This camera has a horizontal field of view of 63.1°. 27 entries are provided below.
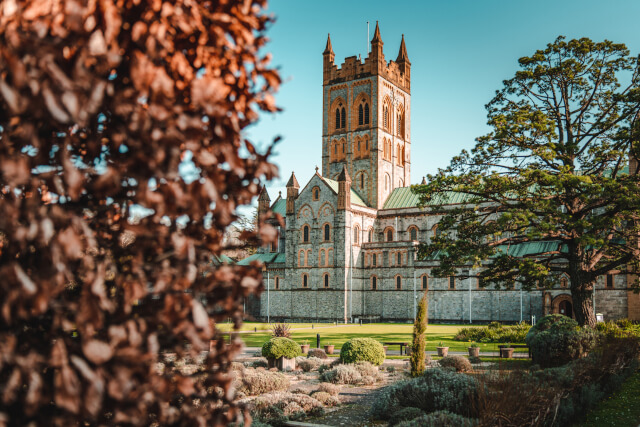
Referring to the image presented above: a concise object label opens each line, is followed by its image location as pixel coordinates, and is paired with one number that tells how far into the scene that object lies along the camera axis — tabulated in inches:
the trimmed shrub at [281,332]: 1093.6
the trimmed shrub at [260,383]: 599.8
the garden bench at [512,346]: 901.0
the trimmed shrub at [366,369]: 706.0
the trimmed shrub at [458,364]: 715.4
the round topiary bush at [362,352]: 777.6
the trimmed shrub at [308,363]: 810.8
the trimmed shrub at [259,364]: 821.2
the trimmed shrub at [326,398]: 539.2
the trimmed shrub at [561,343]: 667.4
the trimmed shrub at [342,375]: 672.4
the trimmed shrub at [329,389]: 572.7
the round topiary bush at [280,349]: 790.5
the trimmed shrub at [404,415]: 414.9
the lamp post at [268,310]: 2276.1
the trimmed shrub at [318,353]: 945.6
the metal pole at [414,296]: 2155.3
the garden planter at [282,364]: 798.1
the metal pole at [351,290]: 2216.7
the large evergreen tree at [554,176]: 789.9
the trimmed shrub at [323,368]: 749.0
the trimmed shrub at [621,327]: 801.5
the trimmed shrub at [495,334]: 1204.5
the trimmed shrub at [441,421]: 313.9
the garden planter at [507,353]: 872.6
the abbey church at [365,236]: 2065.7
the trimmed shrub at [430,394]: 413.7
